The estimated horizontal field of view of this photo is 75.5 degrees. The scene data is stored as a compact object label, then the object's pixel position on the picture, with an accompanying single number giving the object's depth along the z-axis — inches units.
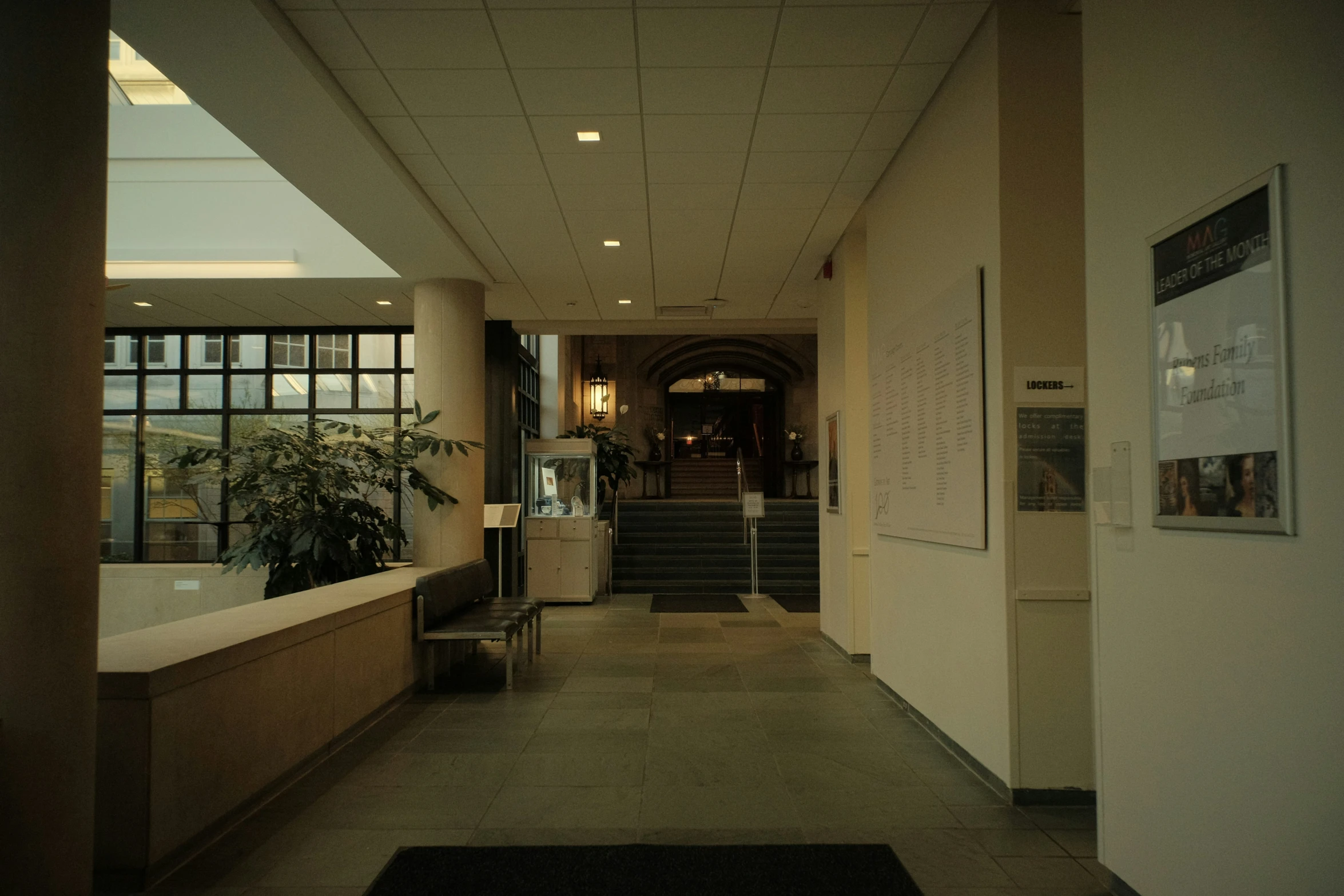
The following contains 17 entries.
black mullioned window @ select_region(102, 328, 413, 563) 411.5
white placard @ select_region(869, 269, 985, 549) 164.1
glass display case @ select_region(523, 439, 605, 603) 433.7
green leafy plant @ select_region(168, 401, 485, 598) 296.9
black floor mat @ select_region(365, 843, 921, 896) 116.8
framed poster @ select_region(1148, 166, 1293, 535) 81.8
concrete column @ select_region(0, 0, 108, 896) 100.7
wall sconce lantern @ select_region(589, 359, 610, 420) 631.2
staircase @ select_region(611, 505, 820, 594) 506.0
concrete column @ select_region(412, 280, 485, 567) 319.3
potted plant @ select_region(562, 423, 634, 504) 525.3
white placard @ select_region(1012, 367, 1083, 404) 154.0
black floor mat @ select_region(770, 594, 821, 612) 418.0
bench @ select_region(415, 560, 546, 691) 245.3
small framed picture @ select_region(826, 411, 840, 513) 295.7
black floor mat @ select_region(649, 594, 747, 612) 422.0
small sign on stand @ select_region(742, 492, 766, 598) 450.0
